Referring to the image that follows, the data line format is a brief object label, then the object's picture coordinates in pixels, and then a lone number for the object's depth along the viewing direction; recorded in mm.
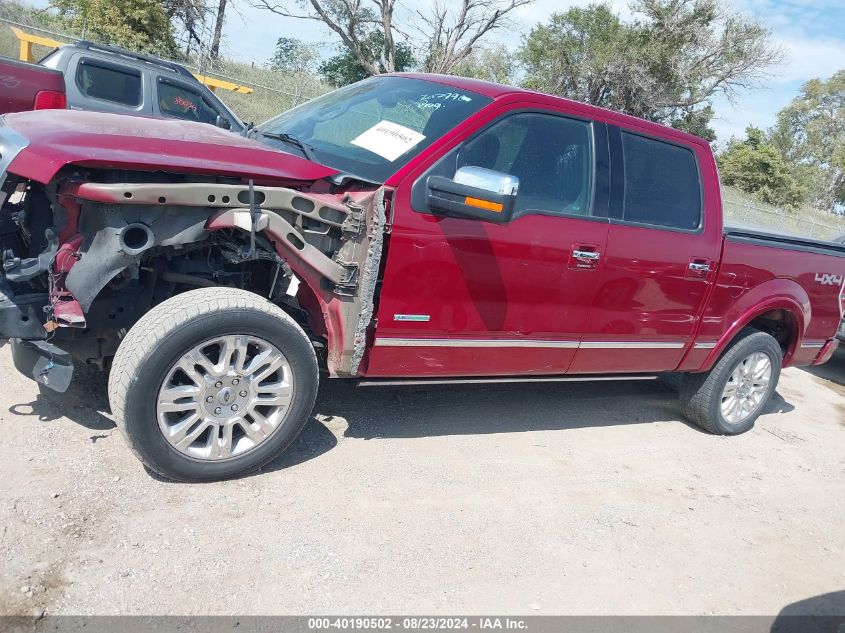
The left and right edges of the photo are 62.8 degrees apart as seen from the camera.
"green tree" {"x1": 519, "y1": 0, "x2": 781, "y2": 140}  31062
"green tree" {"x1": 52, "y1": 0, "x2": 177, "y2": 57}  18281
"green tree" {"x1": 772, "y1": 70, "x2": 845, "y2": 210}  54094
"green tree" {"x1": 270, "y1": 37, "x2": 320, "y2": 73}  27219
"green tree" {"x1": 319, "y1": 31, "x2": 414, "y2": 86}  26469
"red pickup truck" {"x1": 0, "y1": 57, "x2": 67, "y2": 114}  6641
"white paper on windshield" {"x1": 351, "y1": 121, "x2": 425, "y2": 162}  3539
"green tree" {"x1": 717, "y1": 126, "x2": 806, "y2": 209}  35866
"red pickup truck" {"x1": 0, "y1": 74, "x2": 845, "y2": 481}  2912
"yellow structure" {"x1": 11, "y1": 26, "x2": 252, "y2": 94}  12578
